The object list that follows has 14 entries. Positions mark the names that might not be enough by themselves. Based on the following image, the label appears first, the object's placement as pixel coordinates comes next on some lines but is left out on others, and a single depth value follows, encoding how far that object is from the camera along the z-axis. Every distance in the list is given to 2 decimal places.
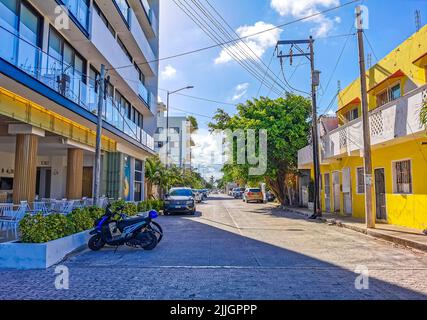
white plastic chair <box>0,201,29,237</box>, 9.14
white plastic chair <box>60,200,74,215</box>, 12.35
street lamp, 29.51
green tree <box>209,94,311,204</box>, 24.27
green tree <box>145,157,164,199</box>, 27.05
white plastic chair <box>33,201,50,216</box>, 10.99
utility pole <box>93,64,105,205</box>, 11.51
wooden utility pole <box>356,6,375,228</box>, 12.12
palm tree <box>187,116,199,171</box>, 67.05
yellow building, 11.14
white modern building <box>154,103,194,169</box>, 55.84
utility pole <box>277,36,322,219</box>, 17.77
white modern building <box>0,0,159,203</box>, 9.56
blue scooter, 8.54
